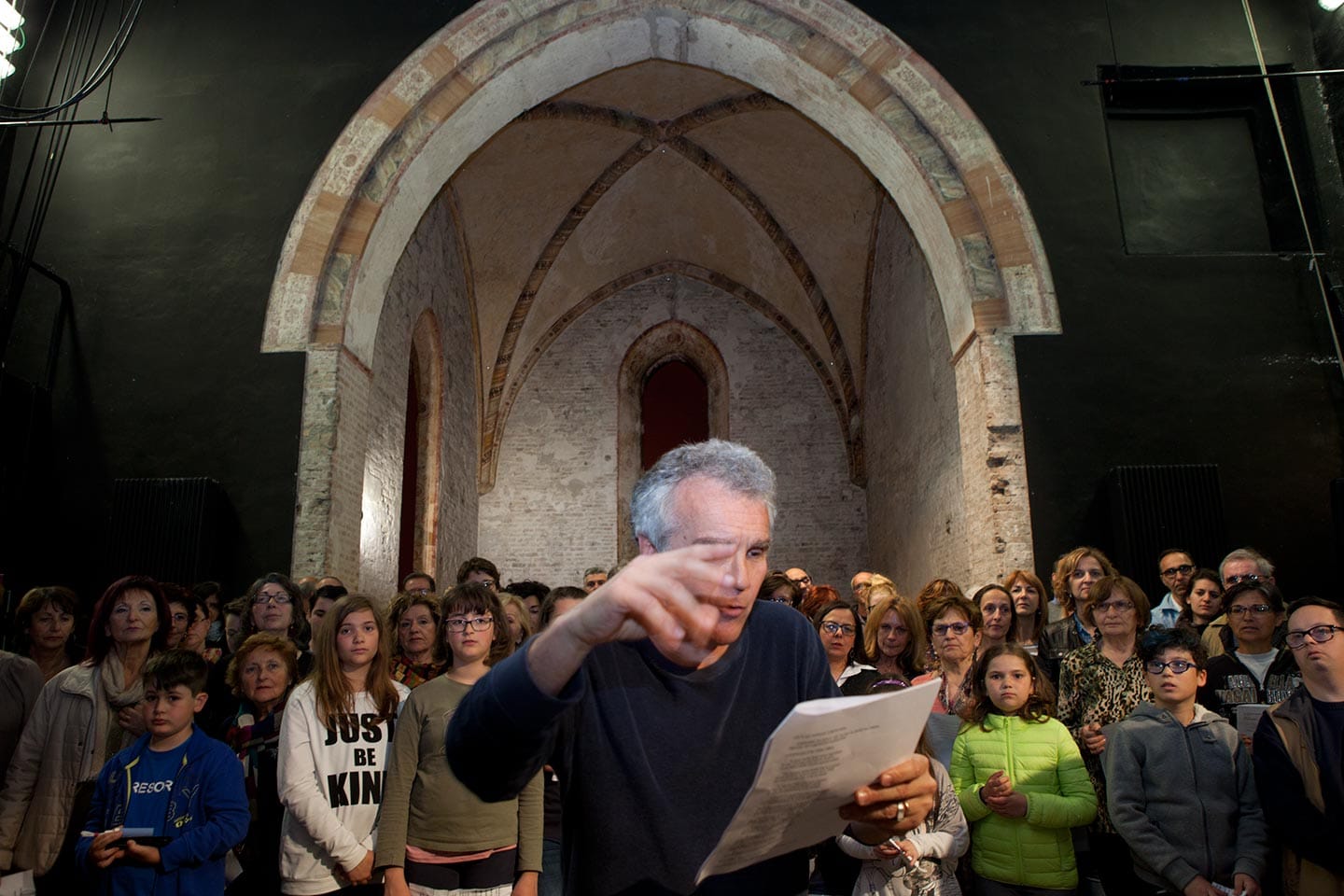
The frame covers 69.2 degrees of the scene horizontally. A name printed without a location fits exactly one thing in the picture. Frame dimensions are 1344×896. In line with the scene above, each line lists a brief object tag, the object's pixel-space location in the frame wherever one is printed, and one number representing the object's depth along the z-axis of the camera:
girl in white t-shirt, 3.42
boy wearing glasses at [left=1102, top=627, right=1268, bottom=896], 3.39
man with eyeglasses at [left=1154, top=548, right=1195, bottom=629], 5.96
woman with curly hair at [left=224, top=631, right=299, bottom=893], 3.80
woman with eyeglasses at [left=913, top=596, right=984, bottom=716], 4.39
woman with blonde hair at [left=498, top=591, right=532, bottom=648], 5.12
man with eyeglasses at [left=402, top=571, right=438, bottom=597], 6.21
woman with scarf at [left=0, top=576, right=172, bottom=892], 3.86
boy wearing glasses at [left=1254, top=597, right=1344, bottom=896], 3.16
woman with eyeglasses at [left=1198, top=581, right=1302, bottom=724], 4.21
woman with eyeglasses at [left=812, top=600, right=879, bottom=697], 4.28
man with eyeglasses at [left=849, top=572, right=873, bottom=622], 6.55
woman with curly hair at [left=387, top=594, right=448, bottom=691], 4.58
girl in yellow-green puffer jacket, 3.44
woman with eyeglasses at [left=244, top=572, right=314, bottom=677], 5.04
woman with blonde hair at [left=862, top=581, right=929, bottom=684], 4.53
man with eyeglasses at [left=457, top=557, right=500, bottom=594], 6.18
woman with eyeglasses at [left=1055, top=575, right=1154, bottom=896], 3.87
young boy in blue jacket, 3.21
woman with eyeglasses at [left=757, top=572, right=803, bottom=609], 5.81
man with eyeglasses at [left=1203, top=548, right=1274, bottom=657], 4.83
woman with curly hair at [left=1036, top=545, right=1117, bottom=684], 4.89
